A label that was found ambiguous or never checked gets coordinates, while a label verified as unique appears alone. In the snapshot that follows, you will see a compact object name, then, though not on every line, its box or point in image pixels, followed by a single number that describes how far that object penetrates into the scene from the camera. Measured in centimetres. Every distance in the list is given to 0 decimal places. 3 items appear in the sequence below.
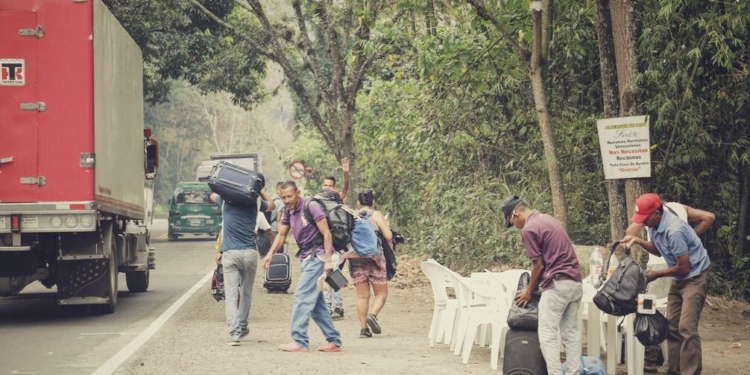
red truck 1420
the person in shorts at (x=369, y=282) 1354
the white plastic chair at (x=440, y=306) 1263
